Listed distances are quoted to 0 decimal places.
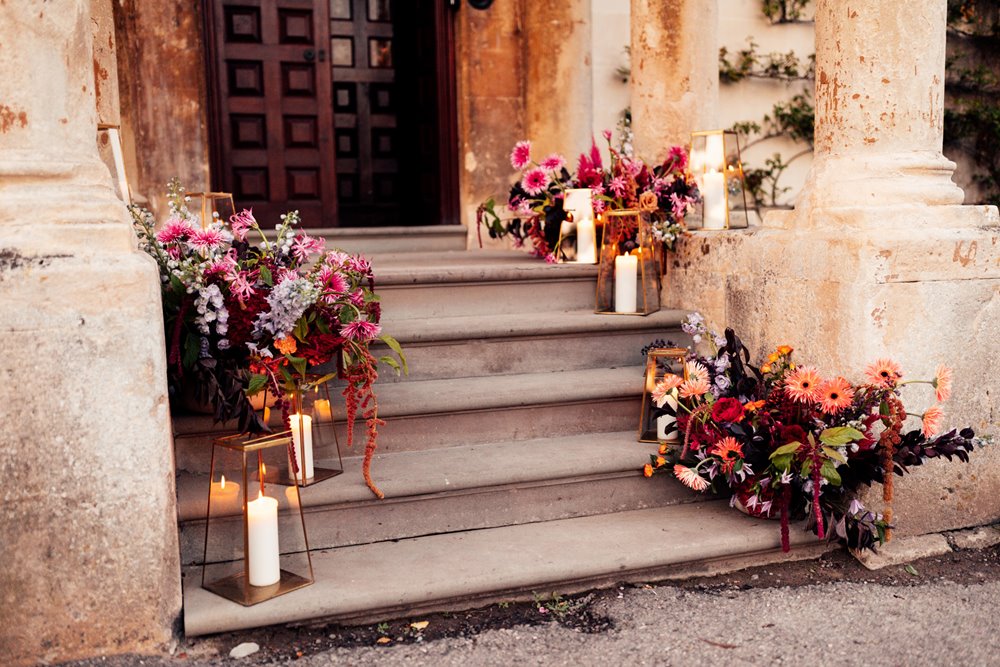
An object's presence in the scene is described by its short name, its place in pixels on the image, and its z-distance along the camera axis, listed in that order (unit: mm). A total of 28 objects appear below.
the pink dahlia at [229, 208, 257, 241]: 2826
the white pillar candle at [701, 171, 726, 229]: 3883
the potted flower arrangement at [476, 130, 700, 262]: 3848
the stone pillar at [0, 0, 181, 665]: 2127
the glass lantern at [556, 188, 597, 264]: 4199
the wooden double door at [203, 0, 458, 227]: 6004
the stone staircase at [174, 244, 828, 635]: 2451
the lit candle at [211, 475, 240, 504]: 2305
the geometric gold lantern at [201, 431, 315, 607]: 2280
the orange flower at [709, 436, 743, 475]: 2762
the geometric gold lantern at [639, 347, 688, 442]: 3096
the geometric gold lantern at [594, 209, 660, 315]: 3730
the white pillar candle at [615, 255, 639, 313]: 3742
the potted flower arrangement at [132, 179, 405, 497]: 2520
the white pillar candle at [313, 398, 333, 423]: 2805
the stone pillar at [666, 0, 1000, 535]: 2768
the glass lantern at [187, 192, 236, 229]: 3623
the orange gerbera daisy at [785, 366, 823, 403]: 2688
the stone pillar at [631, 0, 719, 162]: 4223
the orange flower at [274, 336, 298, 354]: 2559
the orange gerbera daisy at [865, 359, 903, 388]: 2650
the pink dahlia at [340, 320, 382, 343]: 2666
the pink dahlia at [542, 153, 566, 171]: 4289
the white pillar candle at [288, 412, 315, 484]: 2709
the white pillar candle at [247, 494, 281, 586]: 2301
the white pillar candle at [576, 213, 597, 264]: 4211
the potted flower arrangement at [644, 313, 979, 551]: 2650
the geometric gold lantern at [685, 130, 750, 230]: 3875
